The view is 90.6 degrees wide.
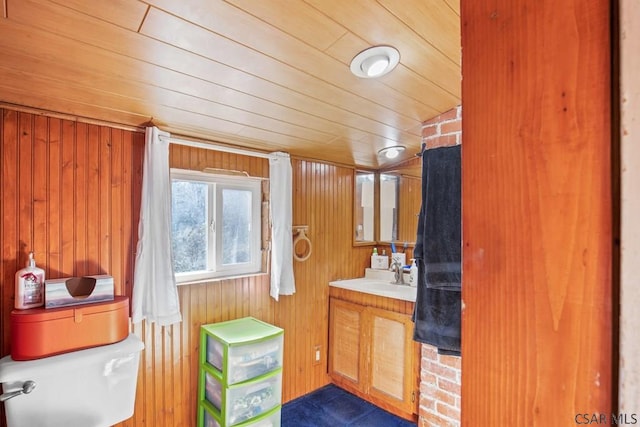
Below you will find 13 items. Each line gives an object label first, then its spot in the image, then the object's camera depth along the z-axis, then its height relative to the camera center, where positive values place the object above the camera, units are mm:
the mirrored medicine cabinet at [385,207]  2814 +69
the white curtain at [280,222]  2248 -58
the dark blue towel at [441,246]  1215 -123
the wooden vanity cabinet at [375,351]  2123 -995
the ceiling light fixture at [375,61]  1059 +535
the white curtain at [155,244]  1685 -168
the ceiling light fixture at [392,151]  2262 +463
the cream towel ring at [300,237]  2449 -179
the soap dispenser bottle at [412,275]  2463 -475
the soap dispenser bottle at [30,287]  1362 -326
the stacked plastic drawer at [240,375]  1775 -951
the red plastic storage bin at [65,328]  1288 -499
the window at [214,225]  1979 -76
